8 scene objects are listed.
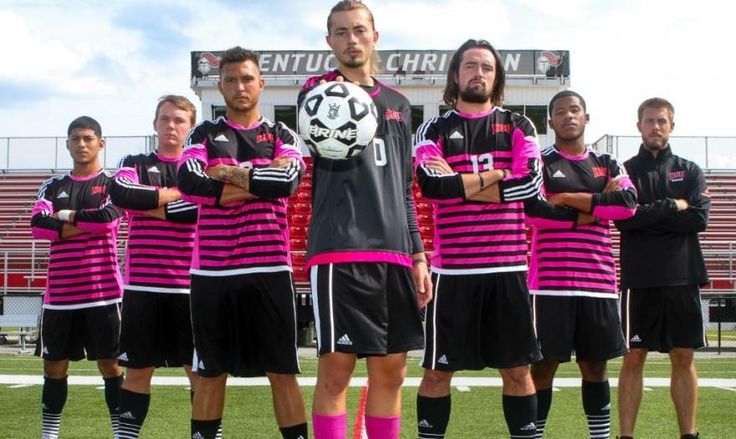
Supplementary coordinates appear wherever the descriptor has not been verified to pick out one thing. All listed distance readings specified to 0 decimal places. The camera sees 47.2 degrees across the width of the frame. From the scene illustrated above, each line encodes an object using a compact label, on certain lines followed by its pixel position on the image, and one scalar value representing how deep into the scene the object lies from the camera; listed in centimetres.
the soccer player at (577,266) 498
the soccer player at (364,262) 354
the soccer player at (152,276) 488
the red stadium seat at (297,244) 2197
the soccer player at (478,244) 409
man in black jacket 550
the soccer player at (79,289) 568
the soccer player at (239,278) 401
